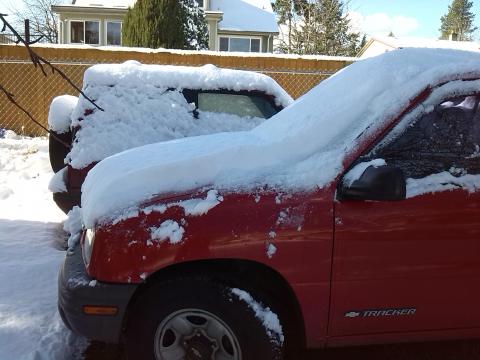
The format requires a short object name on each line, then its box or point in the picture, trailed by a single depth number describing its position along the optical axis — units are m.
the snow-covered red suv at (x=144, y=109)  5.11
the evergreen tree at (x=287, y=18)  31.88
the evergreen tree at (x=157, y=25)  14.87
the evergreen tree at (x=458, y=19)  72.31
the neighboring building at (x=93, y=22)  26.78
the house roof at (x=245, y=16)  28.97
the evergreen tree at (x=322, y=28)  28.94
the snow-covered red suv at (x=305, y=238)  2.82
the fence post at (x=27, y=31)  2.51
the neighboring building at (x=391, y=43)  28.03
